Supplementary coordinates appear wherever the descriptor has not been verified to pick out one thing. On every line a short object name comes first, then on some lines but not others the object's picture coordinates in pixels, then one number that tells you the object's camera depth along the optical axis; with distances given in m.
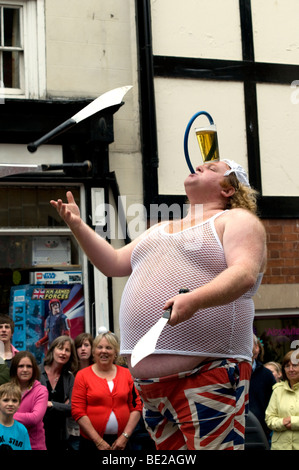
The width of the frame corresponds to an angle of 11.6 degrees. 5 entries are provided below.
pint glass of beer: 7.17
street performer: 6.04
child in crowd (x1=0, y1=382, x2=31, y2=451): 10.73
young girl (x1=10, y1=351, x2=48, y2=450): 11.65
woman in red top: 12.20
